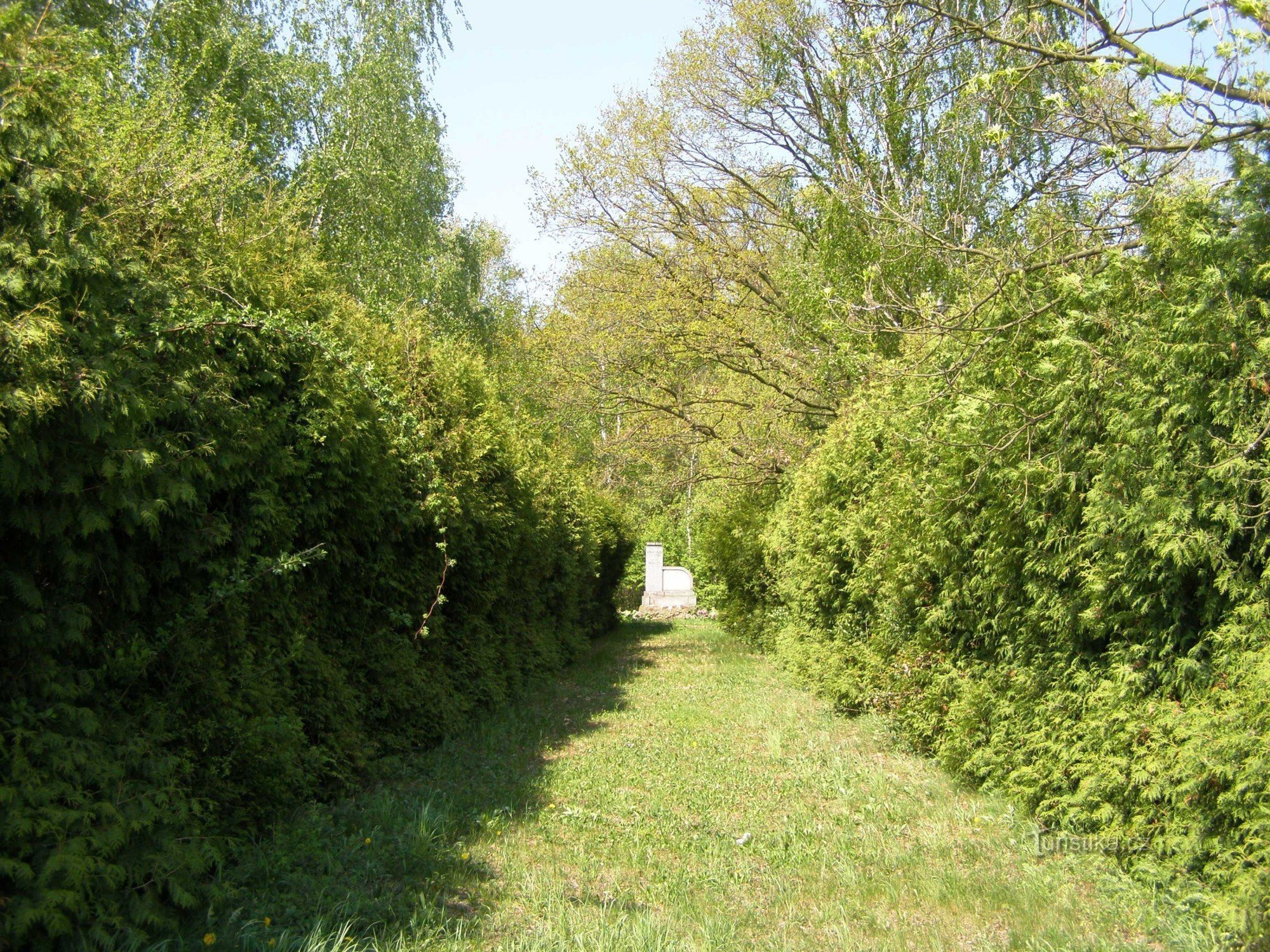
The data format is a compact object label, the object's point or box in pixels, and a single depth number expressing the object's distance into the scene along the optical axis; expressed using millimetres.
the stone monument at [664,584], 30688
